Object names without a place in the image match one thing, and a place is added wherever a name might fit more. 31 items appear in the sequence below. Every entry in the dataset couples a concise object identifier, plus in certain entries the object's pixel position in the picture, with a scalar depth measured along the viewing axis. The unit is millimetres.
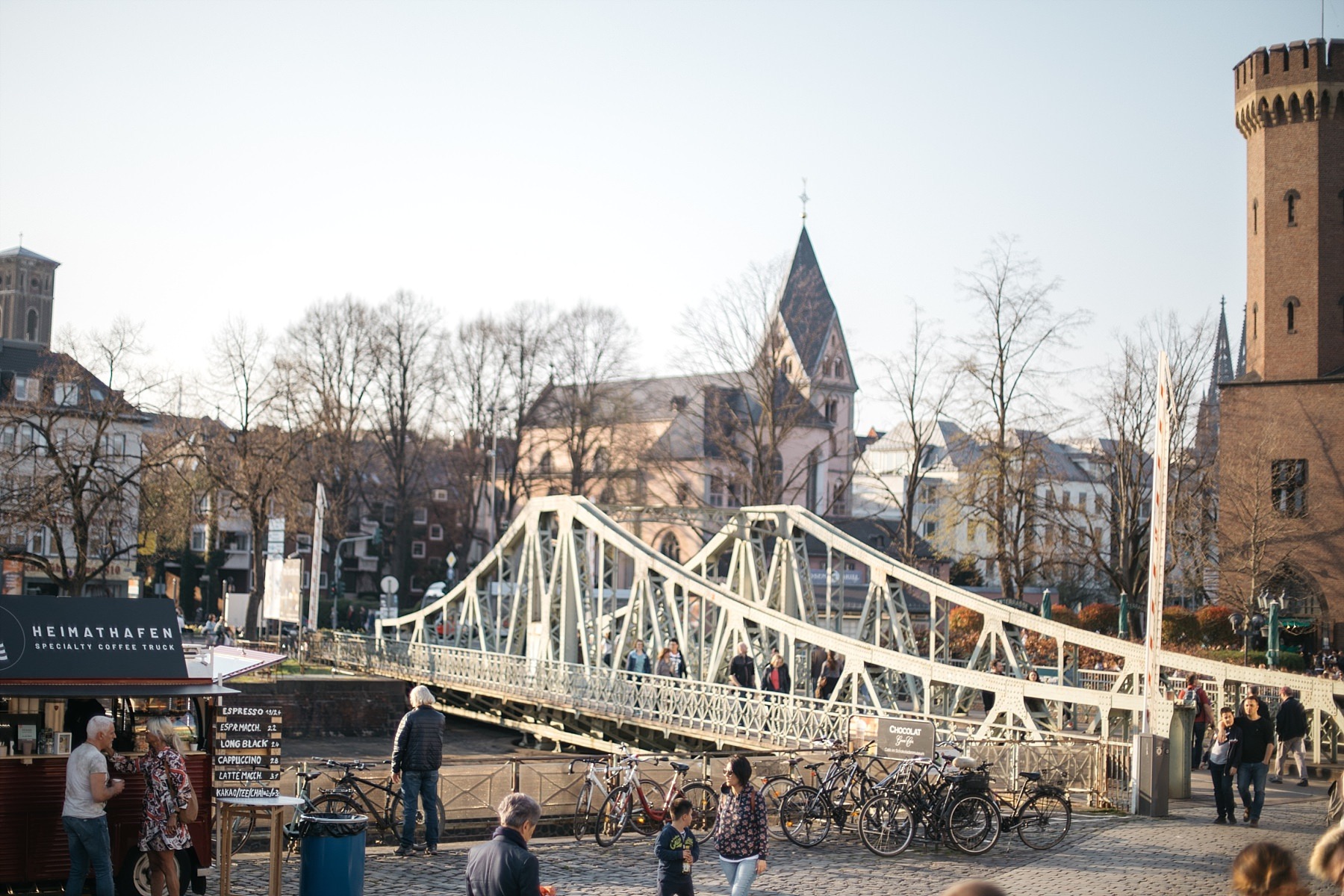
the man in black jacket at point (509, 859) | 6723
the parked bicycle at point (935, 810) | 14305
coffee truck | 10859
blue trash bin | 10594
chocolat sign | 16234
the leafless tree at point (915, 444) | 44938
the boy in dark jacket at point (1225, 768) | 16484
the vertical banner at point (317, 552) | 37219
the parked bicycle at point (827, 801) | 14641
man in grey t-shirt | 10242
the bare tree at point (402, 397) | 62438
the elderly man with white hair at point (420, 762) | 13523
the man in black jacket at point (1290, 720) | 20078
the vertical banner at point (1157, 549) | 16922
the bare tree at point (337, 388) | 59500
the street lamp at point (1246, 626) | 33094
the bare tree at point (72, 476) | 35094
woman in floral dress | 10516
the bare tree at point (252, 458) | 43094
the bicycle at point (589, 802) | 15023
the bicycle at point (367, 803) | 13781
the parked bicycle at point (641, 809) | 14719
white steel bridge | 21969
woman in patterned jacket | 10141
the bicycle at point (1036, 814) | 14812
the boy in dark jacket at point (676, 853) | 9508
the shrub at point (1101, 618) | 41031
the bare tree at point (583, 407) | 66188
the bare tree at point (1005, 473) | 41969
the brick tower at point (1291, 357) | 41750
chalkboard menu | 11828
